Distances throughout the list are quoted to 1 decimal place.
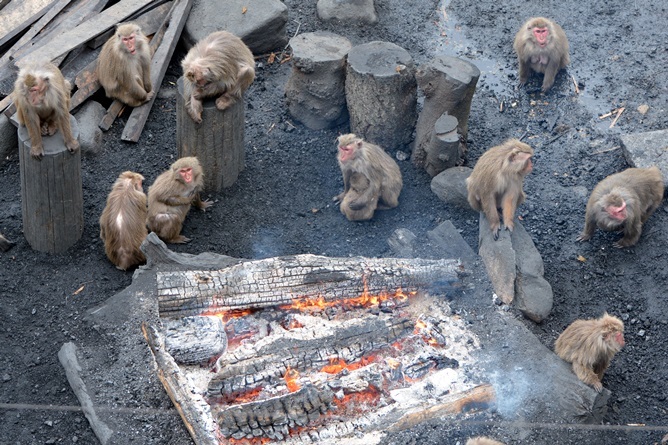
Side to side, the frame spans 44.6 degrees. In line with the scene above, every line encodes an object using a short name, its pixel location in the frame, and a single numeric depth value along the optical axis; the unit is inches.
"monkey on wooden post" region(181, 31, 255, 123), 361.1
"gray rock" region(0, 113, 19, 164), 389.7
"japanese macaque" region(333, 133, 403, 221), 360.5
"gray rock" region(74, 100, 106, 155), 401.4
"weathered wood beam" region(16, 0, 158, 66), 406.0
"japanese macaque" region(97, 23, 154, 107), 402.3
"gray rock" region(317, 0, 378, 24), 481.1
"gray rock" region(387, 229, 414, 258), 331.0
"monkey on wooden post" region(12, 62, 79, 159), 322.7
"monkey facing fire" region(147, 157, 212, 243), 350.3
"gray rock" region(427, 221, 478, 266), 321.1
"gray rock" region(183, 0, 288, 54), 452.8
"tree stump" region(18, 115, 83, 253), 329.7
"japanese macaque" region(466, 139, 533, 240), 332.5
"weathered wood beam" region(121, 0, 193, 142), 411.2
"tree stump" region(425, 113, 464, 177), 370.9
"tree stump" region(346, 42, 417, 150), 382.3
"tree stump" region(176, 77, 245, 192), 367.9
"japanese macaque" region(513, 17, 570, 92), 429.1
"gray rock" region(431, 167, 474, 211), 370.3
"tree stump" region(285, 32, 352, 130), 397.7
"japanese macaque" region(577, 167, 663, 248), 342.3
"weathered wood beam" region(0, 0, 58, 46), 434.9
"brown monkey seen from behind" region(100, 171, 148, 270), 334.3
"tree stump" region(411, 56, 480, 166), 374.0
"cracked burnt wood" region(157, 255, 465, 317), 286.5
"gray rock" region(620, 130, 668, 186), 376.5
